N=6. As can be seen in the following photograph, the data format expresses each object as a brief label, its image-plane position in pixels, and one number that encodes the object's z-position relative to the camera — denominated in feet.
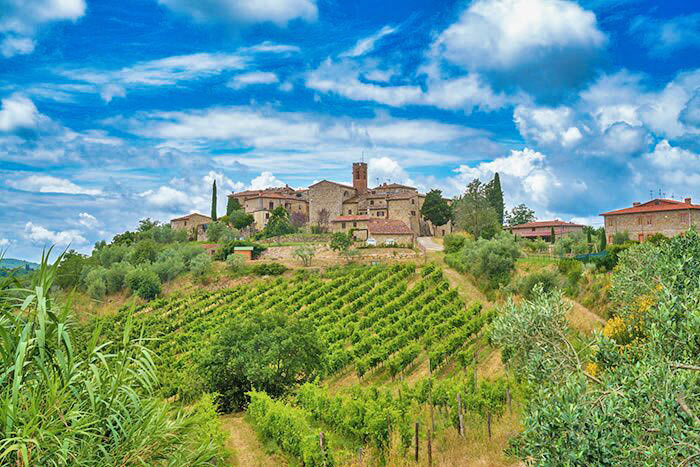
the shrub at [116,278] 176.76
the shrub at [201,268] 169.37
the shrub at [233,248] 181.16
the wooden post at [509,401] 54.39
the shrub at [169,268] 175.42
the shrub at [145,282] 164.14
